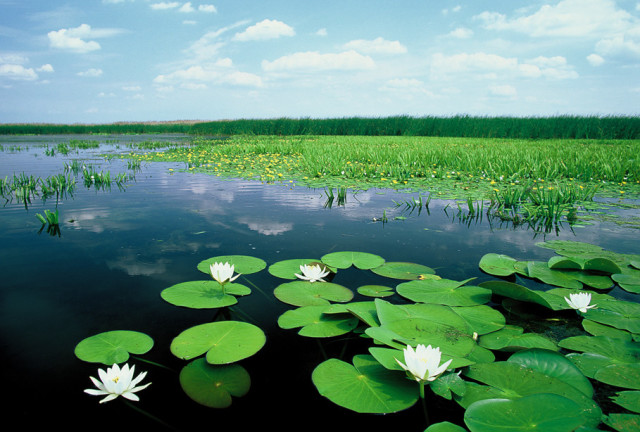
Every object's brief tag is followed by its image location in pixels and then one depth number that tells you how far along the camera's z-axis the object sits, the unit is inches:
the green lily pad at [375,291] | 64.7
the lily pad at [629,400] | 36.4
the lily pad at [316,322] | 52.2
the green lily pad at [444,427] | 33.7
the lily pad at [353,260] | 77.0
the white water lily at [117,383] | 36.8
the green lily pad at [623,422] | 33.2
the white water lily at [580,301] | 56.3
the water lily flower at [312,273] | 67.7
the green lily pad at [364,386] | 38.1
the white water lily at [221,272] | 59.7
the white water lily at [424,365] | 36.5
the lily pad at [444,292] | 61.8
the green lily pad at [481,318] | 53.2
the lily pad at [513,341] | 47.7
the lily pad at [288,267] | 72.4
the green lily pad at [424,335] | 45.6
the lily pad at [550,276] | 68.7
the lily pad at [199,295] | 59.3
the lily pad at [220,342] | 45.7
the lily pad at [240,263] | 73.9
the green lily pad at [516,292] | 57.2
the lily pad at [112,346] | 45.1
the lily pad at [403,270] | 73.4
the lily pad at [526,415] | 32.7
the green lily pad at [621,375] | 39.6
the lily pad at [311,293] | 62.4
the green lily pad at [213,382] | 39.8
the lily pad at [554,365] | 39.8
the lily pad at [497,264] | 73.8
